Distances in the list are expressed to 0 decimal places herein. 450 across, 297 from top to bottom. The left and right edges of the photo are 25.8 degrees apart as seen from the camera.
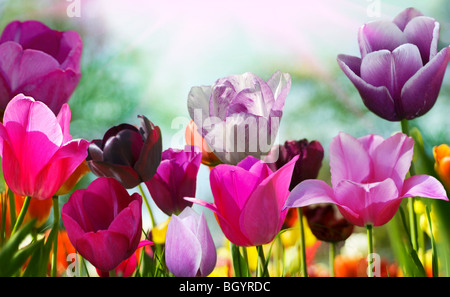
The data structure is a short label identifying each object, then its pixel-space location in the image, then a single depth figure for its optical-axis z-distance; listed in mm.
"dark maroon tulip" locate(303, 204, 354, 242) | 745
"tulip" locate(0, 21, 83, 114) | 714
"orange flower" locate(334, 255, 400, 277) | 758
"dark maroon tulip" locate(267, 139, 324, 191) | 699
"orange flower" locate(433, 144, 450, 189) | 689
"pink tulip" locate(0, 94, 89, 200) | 658
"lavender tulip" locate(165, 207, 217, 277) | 642
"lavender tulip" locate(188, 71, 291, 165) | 655
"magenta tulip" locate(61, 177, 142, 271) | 638
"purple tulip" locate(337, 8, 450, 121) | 680
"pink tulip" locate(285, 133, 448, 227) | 639
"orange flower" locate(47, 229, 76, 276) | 762
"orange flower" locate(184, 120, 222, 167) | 719
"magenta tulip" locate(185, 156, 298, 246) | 634
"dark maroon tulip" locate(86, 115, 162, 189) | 654
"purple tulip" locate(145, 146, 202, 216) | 681
